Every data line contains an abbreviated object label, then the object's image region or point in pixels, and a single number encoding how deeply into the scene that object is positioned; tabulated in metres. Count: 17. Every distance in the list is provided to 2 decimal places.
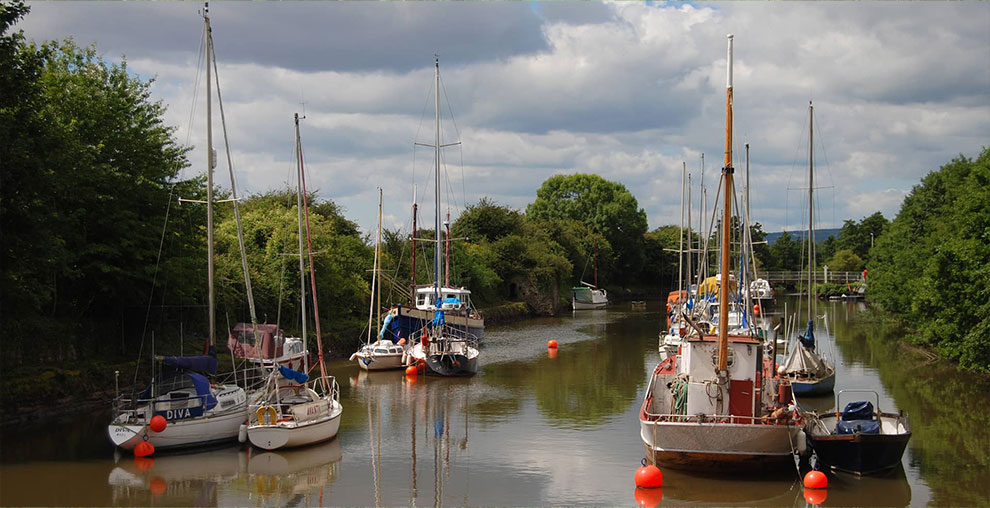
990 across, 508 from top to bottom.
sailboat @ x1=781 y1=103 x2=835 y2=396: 28.48
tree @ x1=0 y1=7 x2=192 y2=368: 22.20
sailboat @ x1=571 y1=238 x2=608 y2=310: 82.06
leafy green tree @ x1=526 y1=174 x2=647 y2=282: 103.69
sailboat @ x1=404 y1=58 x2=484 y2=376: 35.09
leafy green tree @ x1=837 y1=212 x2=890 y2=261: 120.62
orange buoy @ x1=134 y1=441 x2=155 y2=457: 20.41
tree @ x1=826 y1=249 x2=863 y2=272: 111.81
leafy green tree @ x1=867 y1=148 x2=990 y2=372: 30.77
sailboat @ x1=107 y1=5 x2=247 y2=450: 20.48
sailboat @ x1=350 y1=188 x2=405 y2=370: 36.03
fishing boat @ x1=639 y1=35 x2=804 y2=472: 18.05
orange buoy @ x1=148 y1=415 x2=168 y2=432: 20.39
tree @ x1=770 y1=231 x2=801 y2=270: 125.62
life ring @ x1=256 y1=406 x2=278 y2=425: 21.28
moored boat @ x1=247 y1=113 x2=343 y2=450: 21.19
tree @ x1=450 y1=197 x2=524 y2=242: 78.19
